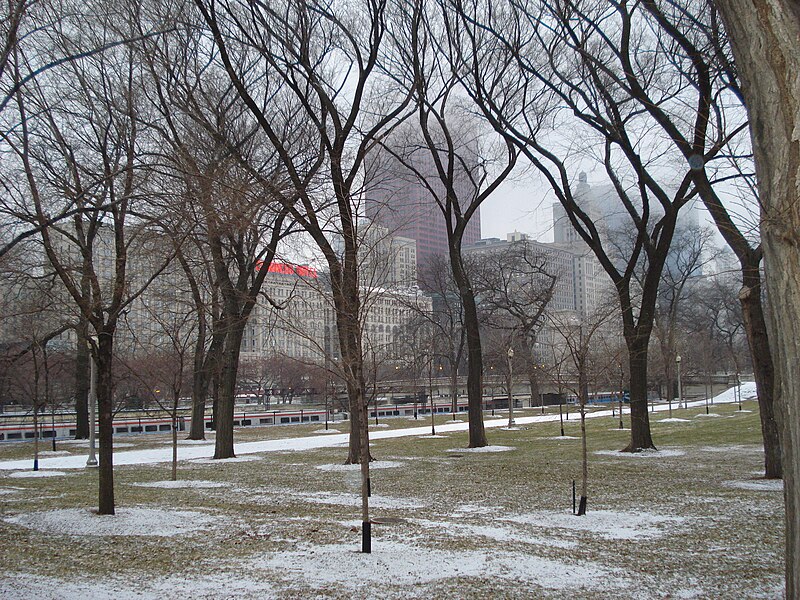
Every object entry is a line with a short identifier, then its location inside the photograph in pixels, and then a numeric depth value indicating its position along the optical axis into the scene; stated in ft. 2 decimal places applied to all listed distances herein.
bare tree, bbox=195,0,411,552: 46.75
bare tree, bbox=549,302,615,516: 36.55
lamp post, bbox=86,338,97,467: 67.21
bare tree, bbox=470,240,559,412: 131.80
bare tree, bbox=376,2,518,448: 66.95
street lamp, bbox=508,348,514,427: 110.52
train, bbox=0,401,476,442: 107.65
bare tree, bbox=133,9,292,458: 27.94
